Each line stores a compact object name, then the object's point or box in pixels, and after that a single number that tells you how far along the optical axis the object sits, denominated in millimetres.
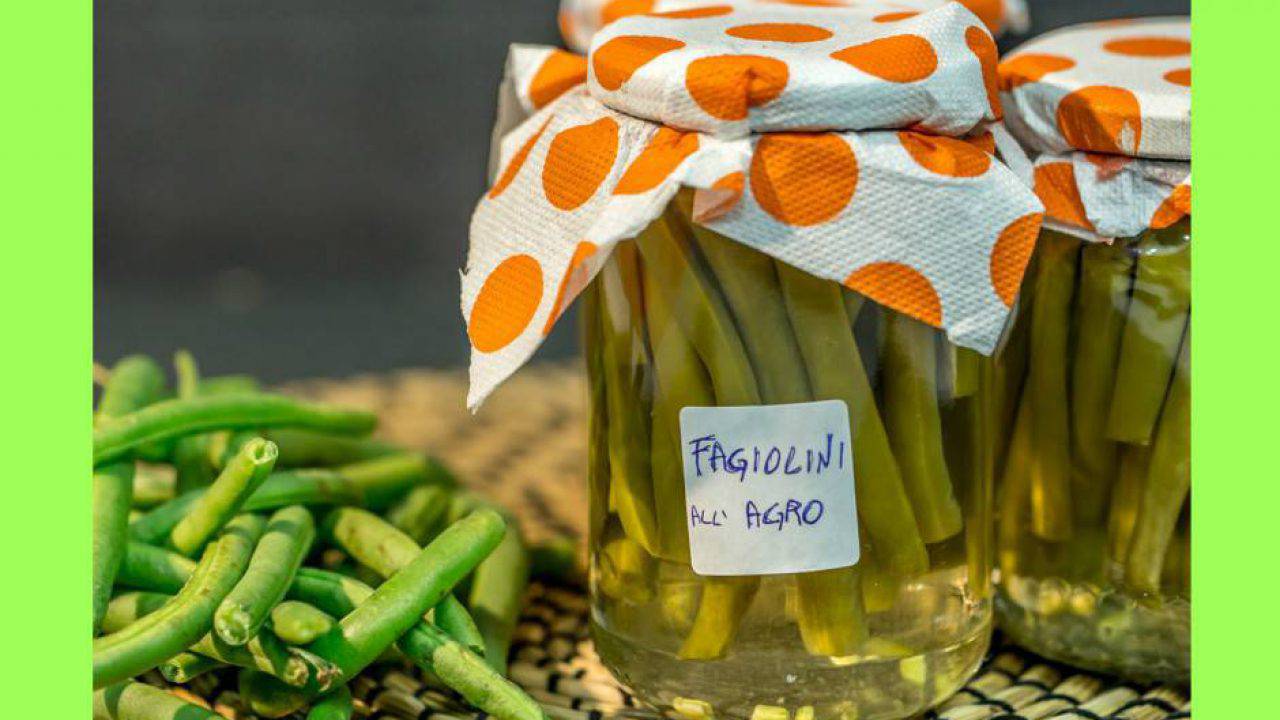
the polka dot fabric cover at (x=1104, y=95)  566
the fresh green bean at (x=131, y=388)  705
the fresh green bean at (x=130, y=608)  589
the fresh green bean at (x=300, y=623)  530
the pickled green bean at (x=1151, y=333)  579
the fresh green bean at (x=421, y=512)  700
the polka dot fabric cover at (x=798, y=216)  498
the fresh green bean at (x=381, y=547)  590
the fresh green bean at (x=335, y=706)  555
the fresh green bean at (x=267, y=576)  520
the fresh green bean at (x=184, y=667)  551
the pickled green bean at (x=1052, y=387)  602
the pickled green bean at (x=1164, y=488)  587
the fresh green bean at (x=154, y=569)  601
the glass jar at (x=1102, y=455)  587
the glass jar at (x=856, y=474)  531
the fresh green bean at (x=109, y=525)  579
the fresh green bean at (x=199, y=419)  641
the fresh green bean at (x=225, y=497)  560
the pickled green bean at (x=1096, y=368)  589
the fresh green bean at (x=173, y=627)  508
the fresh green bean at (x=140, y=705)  546
